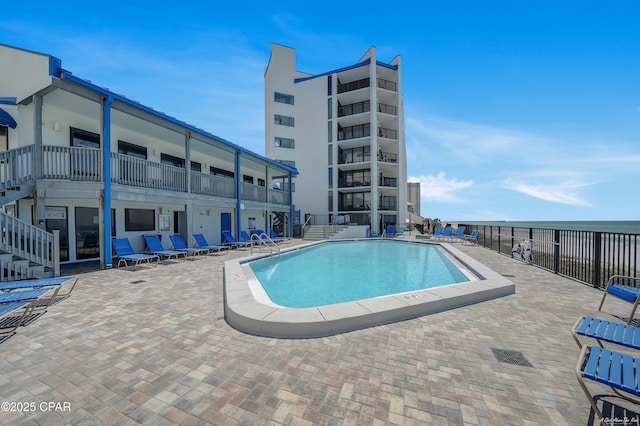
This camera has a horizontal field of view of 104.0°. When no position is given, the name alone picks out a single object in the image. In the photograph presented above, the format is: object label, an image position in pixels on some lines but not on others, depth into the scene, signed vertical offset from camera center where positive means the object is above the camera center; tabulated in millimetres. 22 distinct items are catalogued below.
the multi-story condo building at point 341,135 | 27562 +8710
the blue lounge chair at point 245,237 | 16844 -1816
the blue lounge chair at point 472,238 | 18297 -2047
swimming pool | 3771 -1715
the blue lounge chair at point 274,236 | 19914 -2142
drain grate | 2969 -1811
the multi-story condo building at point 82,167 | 7938 +1646
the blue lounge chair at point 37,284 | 4871 -1502
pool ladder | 12876 -2247
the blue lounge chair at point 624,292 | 3810 -1312
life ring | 9953 -1673
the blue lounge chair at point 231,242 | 15284 -1951
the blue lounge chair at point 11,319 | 3687 -1888
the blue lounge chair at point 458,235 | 19762 -1981
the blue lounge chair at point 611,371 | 1849 -1278
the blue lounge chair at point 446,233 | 20891 -1975
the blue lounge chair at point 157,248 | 10649 -1674
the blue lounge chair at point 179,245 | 11547 -1678
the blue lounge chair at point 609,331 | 2467 -1303
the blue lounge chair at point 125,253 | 9352 -1675
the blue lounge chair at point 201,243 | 13547 -1789
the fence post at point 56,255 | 7393 -1340
